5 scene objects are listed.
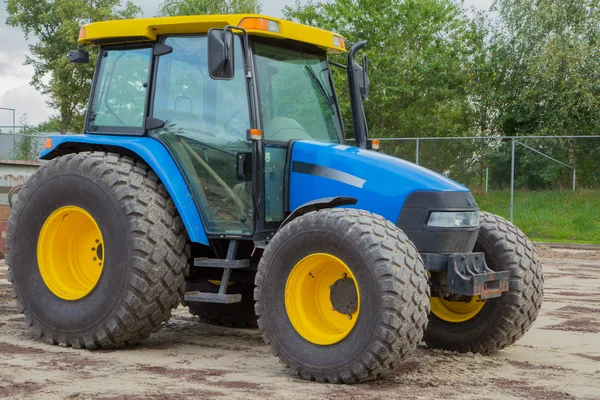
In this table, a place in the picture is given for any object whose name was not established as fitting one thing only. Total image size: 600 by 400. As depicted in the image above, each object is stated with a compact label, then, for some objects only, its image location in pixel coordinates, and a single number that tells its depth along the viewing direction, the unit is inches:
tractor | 220.1
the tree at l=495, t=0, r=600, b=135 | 1106.7
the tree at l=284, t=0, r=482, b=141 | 1427.2
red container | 351.5
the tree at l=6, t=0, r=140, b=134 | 1604.3
